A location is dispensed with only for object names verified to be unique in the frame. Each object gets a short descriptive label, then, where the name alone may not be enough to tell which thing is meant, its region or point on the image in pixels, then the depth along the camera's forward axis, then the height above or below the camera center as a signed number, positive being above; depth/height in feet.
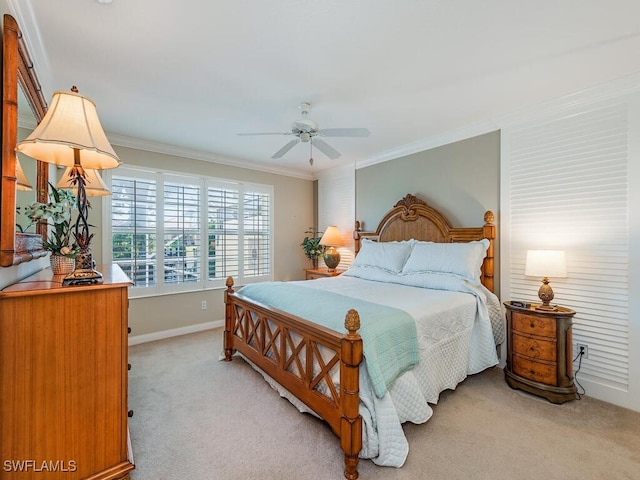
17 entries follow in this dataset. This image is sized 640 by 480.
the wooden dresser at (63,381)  4.11 -2.14
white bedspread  5.69 -3.00
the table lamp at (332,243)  15.64 -0.15
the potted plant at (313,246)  17.07 -0.34
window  12.27 +0.41
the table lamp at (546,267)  8.07 -0.70
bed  5.69 -2.24
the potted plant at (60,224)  5.12 +0.26
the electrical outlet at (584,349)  8.52 -3.08
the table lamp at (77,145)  4.19 +1.45
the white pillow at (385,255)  11.70 -0.59
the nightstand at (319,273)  15.21 -1.71
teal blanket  5.84 -1.88
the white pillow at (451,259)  9.81 -0.60
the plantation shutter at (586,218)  7.98 +0.72
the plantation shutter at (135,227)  11.99 +0.47
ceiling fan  8.56 +3.23
